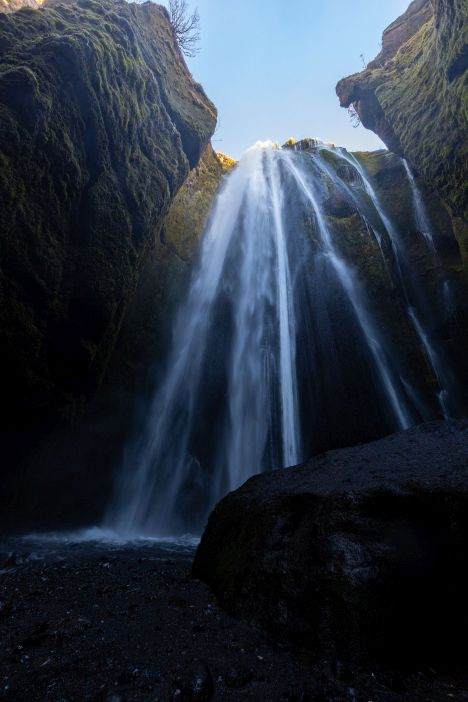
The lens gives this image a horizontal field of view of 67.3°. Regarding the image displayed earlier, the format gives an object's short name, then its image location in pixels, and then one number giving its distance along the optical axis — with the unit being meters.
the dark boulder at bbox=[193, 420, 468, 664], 2.43
